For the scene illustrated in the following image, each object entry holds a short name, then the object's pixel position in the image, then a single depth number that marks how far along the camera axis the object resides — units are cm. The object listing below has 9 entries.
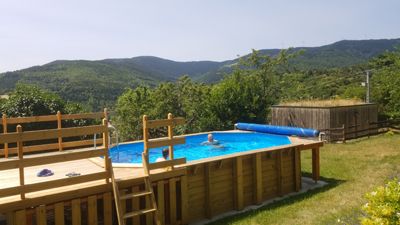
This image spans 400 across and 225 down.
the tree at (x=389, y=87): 2003
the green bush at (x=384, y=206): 354
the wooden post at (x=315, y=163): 1027
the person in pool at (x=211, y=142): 1276
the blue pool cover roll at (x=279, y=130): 1090
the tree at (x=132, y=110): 2227
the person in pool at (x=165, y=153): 798
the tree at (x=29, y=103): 1584
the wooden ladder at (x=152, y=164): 579
